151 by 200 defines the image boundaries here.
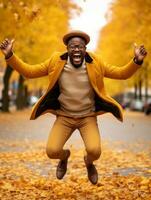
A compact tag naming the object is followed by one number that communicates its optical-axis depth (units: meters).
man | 7.24
